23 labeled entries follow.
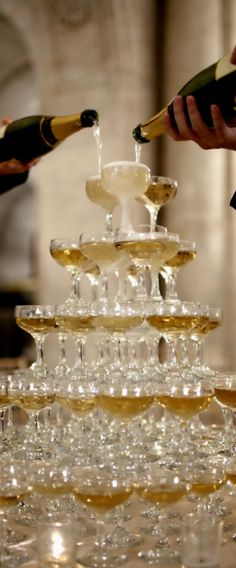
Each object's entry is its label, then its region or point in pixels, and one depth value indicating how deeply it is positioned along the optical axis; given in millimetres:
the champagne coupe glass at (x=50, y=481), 1808
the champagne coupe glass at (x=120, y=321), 2018
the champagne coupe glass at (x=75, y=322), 2133
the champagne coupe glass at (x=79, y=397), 2049
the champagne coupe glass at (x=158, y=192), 2369
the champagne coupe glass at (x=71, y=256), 2316
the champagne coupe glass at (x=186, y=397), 1944
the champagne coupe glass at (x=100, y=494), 1718
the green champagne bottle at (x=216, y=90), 1996
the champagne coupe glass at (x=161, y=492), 1771
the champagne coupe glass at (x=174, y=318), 2061
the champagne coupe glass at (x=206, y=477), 1841
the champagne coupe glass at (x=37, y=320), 2236
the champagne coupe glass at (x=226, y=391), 2078
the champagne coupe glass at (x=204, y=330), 2184
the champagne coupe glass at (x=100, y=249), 2141
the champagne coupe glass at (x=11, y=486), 1772
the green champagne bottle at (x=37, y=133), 2336
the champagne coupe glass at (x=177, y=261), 2346
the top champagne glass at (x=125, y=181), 2146
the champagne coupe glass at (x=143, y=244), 2070
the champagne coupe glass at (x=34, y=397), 2104
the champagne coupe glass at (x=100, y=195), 2385
